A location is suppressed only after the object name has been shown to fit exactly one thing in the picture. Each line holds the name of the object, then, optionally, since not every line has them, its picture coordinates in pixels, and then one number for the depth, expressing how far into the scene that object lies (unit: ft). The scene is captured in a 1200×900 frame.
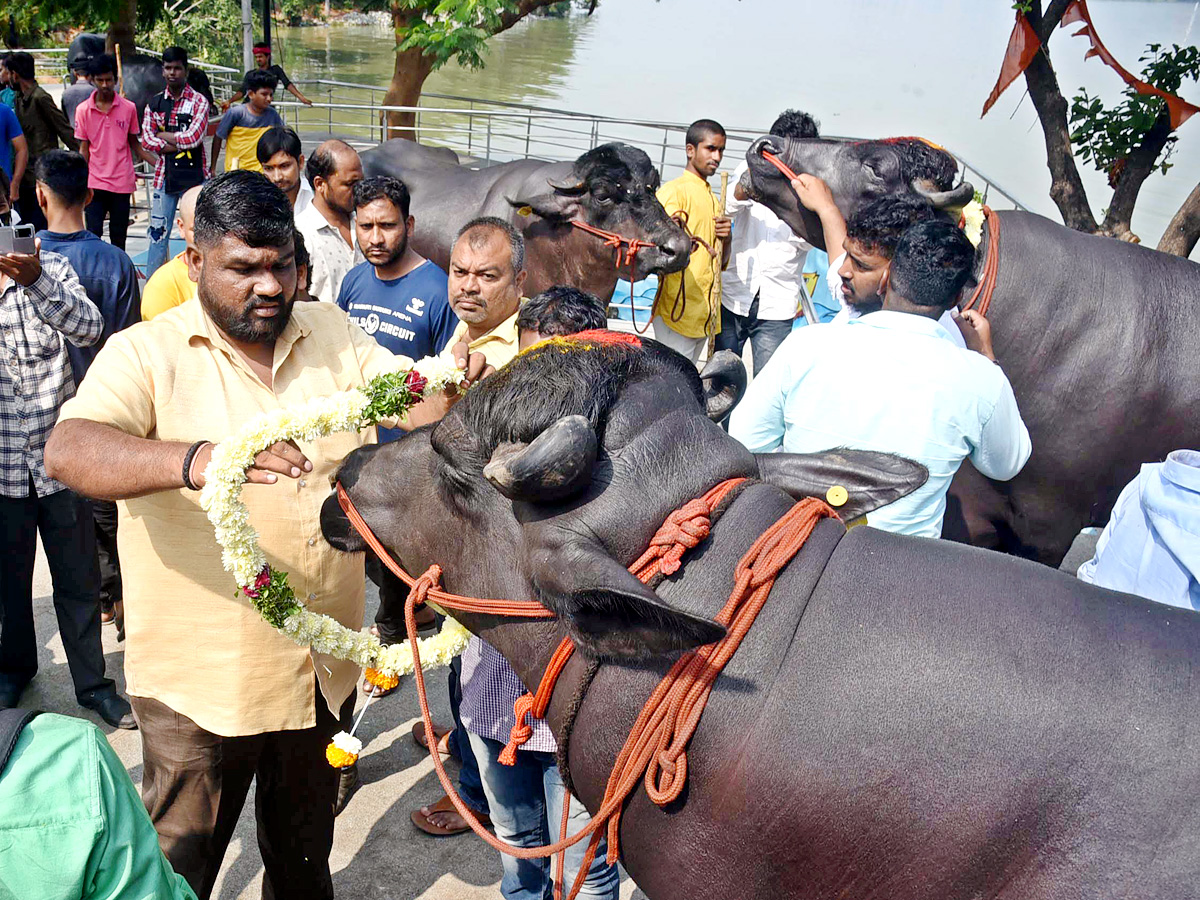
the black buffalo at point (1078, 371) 14.82
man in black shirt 44.31
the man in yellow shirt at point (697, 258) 24.00
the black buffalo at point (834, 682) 5.81
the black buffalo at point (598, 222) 21.52
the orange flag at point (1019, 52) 33.63
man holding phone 13.87
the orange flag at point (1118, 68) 32.83
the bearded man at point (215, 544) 9.54
